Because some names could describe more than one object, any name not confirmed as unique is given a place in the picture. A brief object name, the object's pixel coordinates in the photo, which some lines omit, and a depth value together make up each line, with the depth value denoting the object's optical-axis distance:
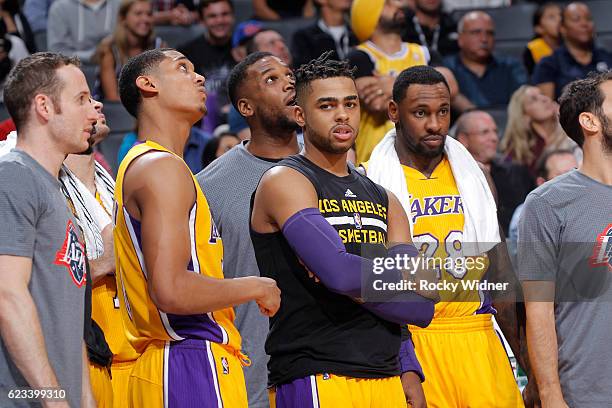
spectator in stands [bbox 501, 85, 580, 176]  15.92
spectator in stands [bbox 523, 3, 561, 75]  19.41
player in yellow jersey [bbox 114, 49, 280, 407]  6.81
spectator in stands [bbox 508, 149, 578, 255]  13.73
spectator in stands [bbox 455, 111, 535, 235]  14.64
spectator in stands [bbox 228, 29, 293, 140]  15.58
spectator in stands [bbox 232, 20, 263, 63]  16.92
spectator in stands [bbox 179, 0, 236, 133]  17.02
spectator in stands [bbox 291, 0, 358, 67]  16.69
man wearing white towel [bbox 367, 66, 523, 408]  8.97
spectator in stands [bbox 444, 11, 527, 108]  18.09
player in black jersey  7.12
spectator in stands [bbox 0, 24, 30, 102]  16.83
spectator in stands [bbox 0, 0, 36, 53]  17.99
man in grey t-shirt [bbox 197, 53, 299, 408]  8.95
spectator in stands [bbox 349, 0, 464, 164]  12.21
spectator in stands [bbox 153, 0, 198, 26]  19.83
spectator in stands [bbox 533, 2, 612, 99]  17.95
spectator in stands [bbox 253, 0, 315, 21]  19.62
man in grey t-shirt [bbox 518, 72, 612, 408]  8.00
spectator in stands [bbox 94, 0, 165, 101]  16.86
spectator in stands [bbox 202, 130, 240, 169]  13.80
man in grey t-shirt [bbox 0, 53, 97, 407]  6.17
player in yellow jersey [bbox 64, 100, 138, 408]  8.33
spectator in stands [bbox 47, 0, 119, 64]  18.70
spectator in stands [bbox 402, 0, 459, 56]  19.31
